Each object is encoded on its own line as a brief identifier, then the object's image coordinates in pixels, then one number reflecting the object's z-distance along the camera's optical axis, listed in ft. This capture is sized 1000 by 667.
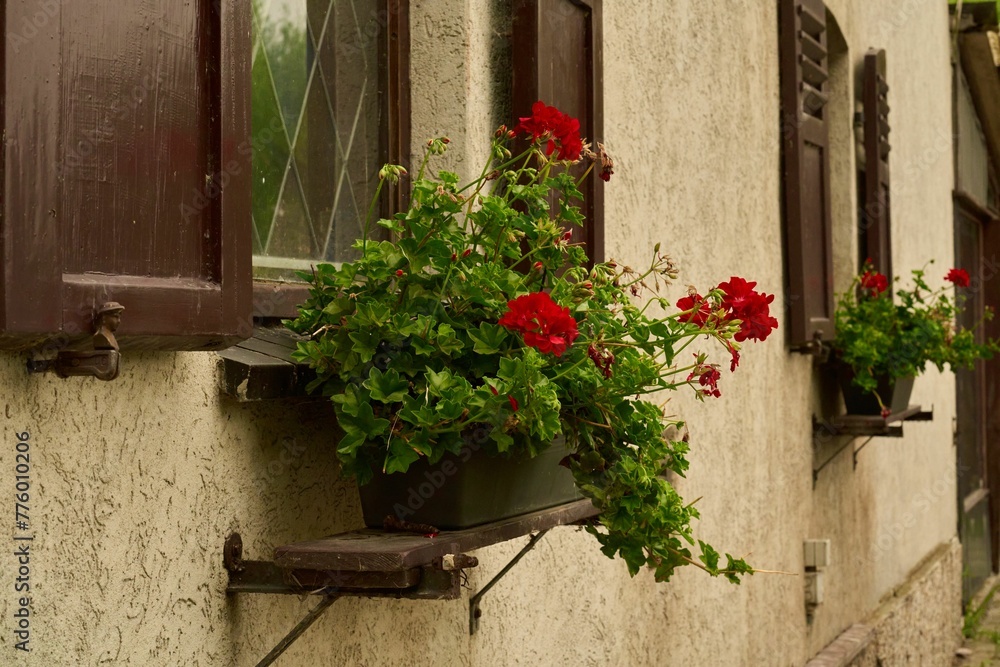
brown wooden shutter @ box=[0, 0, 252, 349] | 4.71
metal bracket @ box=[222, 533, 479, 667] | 6.15
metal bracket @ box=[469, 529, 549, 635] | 8.50
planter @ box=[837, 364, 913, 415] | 18.26
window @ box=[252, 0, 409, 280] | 7.41
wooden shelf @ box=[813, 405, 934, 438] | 17.99
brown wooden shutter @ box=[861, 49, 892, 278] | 19.62
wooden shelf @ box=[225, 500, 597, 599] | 6.04
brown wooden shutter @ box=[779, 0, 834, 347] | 16.35
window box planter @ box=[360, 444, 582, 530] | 6.62
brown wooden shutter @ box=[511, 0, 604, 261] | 8.76
